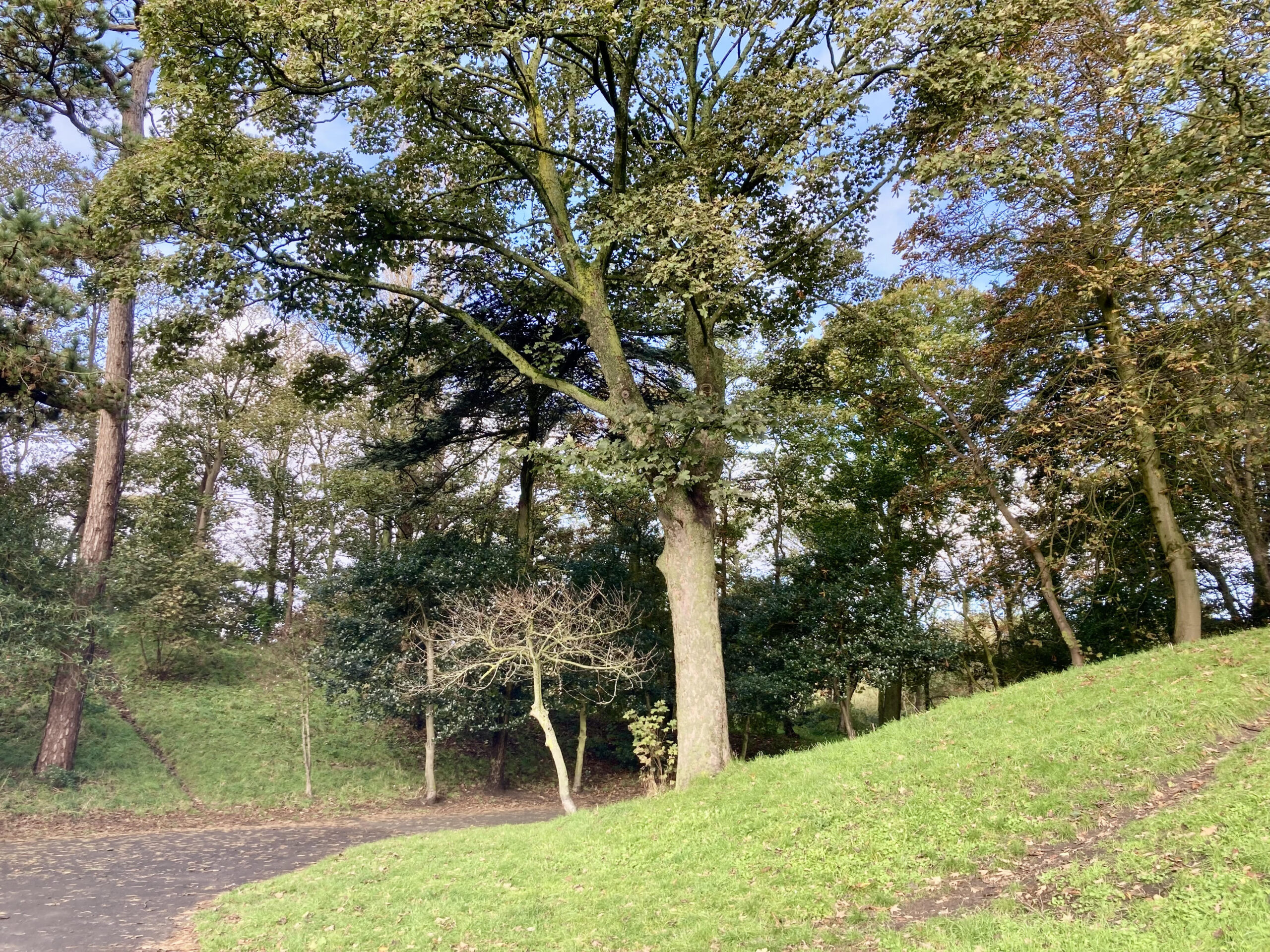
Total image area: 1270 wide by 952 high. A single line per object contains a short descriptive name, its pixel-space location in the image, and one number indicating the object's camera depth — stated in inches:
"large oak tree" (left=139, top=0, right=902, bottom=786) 349.4
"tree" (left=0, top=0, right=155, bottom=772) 493.7
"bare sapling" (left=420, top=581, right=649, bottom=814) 450.0
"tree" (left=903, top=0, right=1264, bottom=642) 302.2
